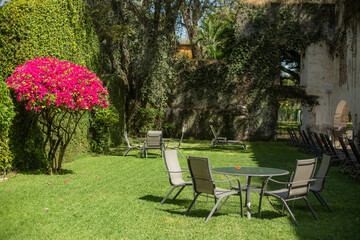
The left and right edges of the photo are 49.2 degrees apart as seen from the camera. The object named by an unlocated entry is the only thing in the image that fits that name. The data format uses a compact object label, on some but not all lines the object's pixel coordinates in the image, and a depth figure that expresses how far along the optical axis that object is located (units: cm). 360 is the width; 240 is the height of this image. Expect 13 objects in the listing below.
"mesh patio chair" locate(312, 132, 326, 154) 1295
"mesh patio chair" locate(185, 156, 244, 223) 540
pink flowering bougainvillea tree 827
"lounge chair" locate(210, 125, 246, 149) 1723
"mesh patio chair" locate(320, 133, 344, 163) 1095
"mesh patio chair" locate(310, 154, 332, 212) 594
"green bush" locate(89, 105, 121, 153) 1385
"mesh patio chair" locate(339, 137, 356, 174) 982
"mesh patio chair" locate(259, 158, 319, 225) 542
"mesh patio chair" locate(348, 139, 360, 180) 891
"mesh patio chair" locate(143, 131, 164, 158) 1323
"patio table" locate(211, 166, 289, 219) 567
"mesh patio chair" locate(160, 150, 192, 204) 653
